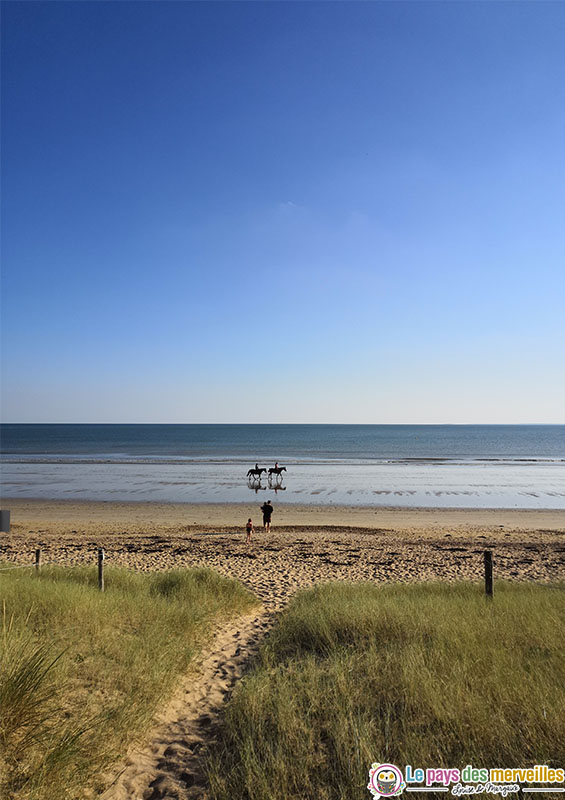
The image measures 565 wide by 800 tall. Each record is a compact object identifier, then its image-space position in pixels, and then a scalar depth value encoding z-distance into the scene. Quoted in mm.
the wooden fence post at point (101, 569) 10441
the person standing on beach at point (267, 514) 21953
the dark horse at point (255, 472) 41956
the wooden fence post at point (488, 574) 9906
